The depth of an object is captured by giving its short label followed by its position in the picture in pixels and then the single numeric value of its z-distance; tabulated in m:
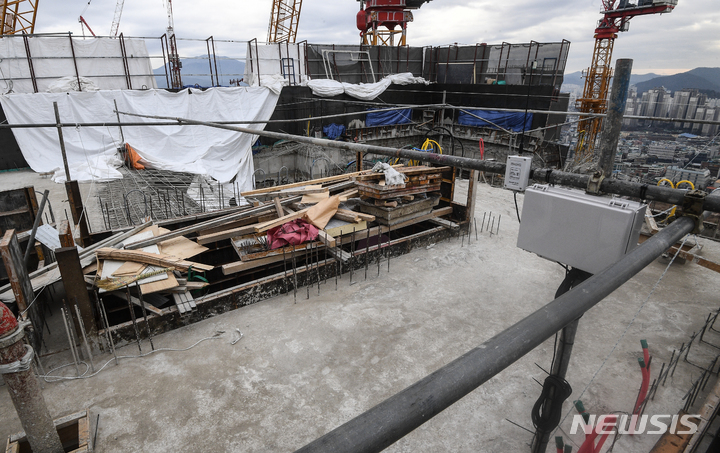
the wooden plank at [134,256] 5.58
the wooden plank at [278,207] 7.18
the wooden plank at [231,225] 6.79
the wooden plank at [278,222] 6.43
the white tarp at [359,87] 18.69
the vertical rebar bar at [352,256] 6.66
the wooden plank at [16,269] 4.16
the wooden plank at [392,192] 7.34
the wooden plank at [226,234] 6.50
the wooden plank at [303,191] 7.98
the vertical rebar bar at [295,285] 6.06
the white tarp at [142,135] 13.84
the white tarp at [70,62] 16.20
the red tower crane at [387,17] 29.77
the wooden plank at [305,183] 8.20
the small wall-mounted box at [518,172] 2.99
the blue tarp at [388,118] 19.86
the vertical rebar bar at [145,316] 4.85
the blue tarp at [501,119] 17.92
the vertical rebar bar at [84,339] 4.50
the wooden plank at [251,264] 6.09
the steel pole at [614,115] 2.61
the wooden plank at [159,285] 5.27
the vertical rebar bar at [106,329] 4.74
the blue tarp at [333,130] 18.77
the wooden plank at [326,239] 6.46
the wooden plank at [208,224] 6.12
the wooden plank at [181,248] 6.25
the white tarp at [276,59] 20.84
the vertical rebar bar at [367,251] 6.77
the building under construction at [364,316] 2.62
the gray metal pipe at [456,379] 0.88
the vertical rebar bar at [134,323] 4.76
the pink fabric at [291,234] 6.37
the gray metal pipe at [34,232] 4.62
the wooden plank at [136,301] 5.20
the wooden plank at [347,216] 7.14
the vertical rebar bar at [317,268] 6.34
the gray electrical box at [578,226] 2.44
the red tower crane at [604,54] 29.48
